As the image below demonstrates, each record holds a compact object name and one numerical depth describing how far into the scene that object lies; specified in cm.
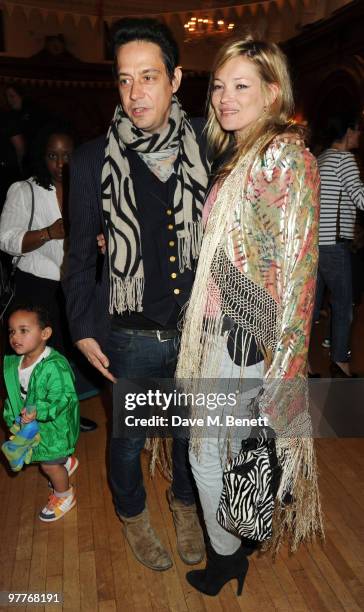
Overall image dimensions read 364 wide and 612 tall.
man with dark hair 158
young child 218
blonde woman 139
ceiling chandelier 895
